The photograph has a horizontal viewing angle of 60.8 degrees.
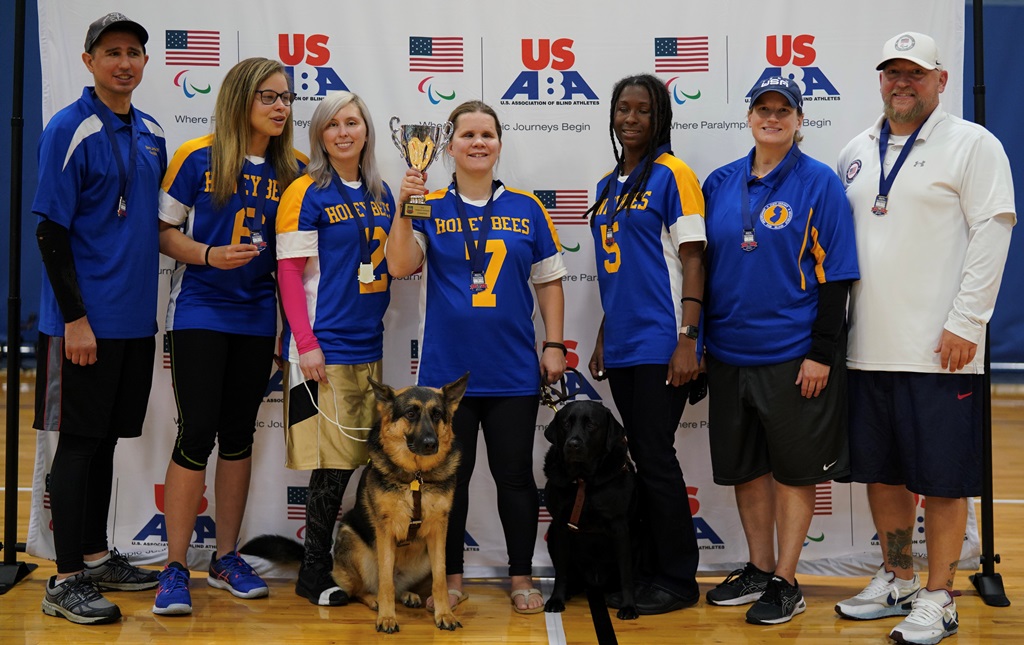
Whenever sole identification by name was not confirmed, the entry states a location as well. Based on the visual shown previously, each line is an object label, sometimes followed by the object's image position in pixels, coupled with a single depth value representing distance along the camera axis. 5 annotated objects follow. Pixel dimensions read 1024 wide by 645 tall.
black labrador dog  3.31
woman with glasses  3.40
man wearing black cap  3.20
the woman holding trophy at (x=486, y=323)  3.36
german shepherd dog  3.16
